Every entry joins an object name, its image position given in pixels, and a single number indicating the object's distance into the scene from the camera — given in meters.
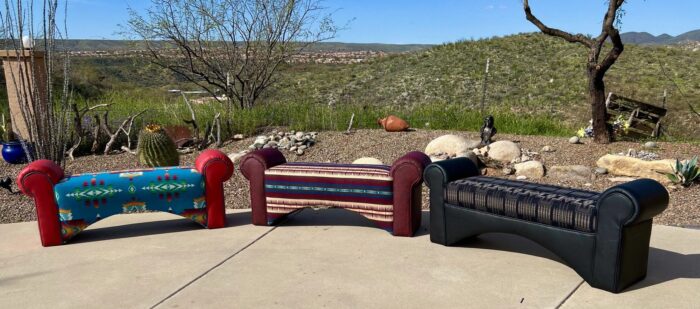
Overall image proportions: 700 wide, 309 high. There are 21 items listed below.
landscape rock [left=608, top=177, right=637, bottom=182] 7.17
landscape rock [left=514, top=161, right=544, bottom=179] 7.68
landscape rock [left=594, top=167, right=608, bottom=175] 7.53
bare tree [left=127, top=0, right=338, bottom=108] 13.14
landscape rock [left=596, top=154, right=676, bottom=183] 7.12
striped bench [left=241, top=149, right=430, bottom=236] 5.10
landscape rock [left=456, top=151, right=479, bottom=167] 7.93
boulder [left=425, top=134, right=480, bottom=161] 8.52
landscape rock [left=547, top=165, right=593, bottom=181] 7.42
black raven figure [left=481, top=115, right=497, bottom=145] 8.79
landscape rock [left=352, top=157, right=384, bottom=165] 8.04
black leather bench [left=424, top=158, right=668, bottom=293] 3.76
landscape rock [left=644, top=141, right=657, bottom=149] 8.47
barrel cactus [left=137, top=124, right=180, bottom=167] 7.84
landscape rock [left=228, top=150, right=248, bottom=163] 8.88
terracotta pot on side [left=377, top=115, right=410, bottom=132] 10.38
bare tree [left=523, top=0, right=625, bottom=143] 8.59
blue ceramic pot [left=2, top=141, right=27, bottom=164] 9.16
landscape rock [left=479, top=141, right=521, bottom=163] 8.36
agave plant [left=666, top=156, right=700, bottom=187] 6.73
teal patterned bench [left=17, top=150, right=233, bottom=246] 5.05
